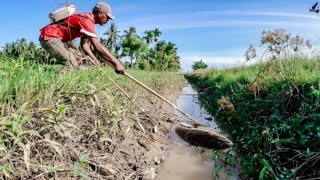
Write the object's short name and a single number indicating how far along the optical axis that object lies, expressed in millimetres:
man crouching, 3543
